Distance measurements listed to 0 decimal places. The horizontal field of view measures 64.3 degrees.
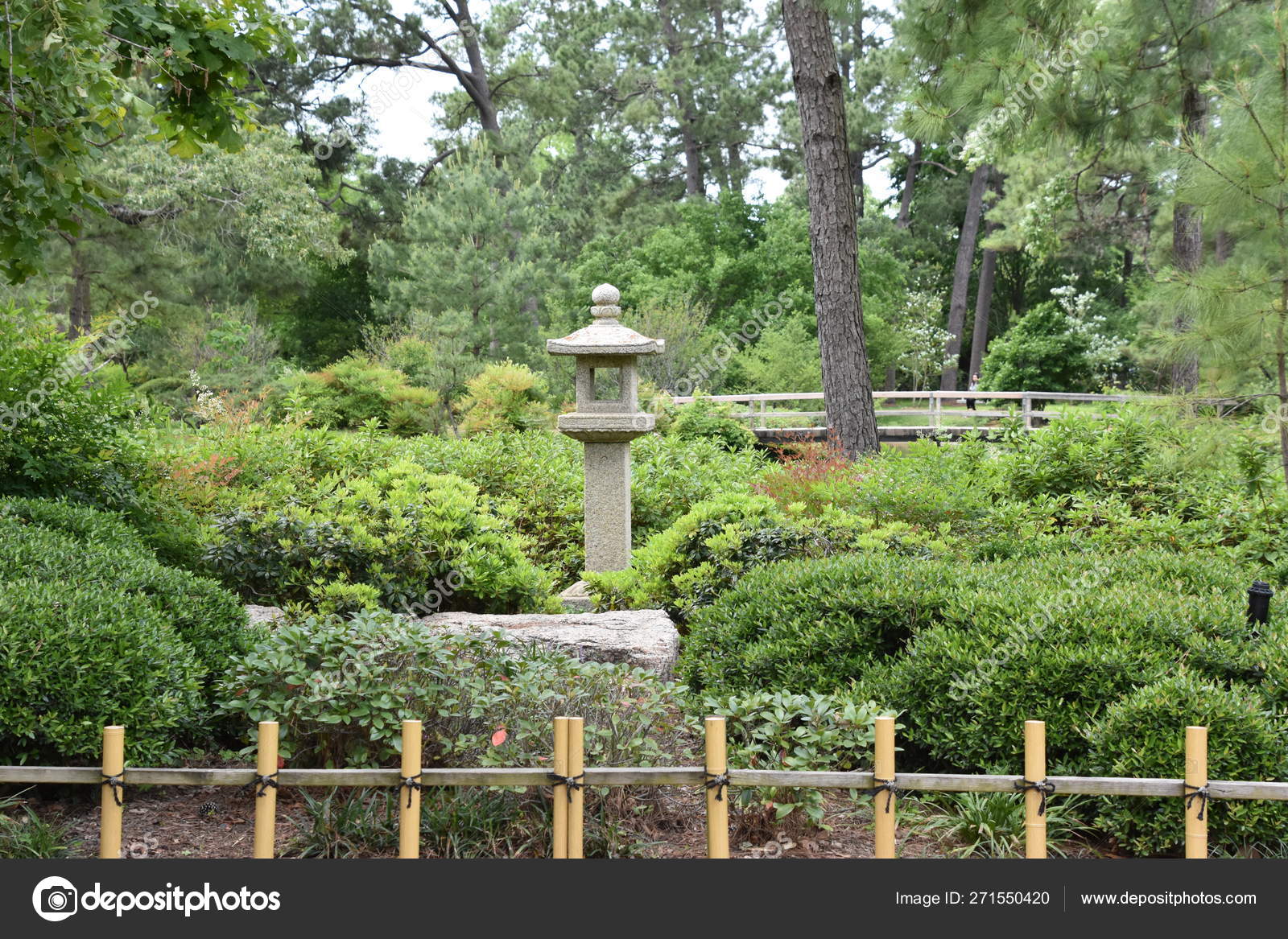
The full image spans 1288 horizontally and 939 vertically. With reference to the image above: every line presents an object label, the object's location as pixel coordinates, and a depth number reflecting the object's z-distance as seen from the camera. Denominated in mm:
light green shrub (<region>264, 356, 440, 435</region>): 15367
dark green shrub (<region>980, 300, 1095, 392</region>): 24297
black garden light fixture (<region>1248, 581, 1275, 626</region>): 4250
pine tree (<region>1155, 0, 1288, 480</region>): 5758
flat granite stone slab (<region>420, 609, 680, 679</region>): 5020
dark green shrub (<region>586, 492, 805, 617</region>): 6262
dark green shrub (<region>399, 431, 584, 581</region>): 8539
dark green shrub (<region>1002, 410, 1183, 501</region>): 7426
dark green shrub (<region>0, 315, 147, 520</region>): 5770
